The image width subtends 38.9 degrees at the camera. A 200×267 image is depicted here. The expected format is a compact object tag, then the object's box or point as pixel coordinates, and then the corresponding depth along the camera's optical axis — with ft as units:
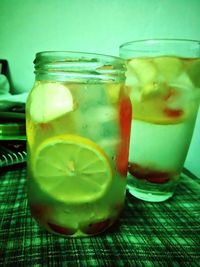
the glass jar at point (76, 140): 0.97
